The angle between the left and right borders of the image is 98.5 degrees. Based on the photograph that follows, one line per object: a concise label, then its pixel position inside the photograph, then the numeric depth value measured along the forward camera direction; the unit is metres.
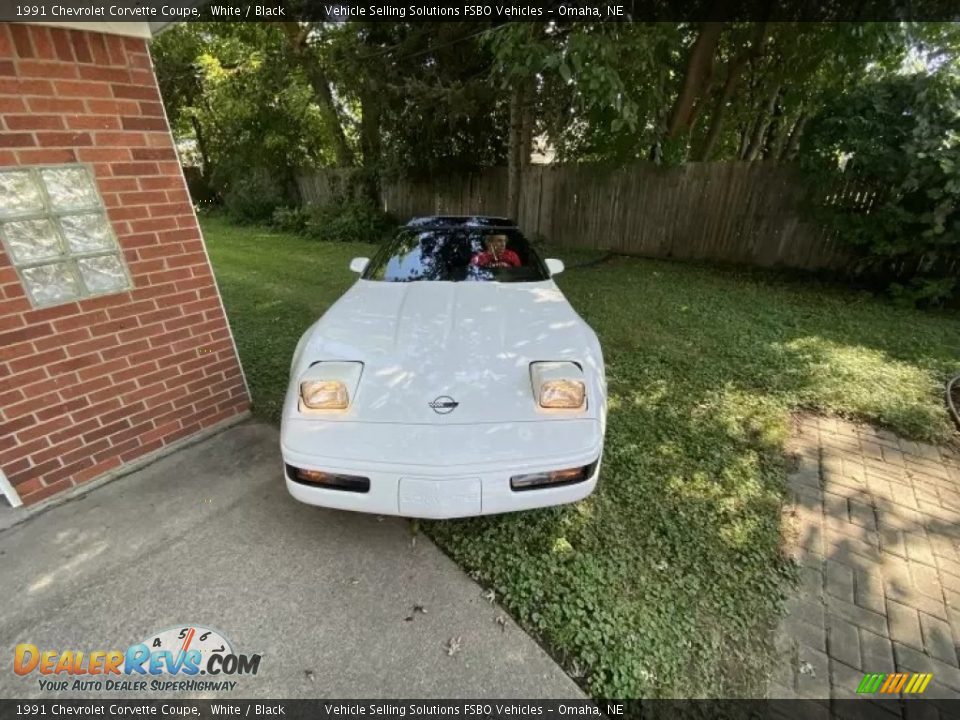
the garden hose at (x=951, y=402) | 3.26
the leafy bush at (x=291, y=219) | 12.63
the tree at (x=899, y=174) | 4.64
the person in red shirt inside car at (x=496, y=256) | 3.26
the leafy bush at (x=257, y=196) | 14.45
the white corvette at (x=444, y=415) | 1.85
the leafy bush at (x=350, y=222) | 11.44
